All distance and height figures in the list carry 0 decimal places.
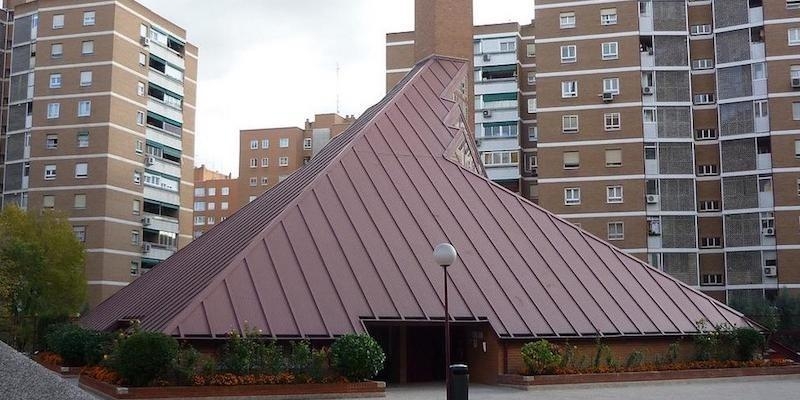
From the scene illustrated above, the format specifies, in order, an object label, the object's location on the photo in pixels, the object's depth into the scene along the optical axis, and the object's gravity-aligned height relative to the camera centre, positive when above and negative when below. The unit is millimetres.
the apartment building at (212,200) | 127438 +11615
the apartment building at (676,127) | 54312 +9974
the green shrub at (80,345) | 25767 -2038
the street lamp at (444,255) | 18797 +542
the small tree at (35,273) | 42312 +272
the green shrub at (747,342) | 27031 -1894
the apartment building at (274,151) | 106062 +16038
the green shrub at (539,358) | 23844 -2121
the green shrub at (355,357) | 21641 -1919
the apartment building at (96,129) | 63281 +11320
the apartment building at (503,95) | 69688 +15310
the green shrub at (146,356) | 20328 -1807
